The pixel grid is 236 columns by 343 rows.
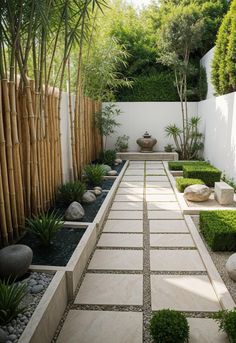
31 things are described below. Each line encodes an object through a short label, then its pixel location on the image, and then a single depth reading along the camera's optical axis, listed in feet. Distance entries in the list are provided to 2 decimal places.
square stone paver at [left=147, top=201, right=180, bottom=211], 15.10
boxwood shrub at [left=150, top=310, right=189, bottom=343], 5.96
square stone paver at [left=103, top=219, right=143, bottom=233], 12.50
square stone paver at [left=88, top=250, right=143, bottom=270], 9.53
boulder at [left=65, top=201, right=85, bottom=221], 12.19
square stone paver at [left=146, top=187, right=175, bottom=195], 18.17
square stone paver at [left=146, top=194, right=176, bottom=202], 16.72
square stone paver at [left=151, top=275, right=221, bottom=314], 7.53
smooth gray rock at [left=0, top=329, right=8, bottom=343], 5.55
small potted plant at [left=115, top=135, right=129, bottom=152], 32.19
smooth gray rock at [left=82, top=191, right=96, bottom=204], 14.65
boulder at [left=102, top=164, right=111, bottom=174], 21.91
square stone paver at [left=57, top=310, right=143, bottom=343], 6.51
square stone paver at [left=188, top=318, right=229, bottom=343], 6.37
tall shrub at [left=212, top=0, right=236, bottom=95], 18.15
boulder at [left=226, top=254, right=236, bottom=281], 8.25
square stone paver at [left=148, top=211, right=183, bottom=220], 13.85
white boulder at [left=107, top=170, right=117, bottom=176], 21.63
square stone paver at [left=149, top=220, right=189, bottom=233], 12.30
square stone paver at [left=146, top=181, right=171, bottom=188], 19.72
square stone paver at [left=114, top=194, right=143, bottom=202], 16.95
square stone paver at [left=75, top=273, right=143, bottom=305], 7.81
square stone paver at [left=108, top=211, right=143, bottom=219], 14.01
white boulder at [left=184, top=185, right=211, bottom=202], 15.06
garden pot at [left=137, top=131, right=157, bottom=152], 31.48
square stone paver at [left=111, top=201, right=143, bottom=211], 15.20
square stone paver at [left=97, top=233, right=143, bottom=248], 11.09
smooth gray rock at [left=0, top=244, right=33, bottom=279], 7.52
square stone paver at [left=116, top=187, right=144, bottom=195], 18.43
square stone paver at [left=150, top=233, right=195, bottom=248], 10.96
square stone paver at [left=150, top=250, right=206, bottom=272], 9.36
